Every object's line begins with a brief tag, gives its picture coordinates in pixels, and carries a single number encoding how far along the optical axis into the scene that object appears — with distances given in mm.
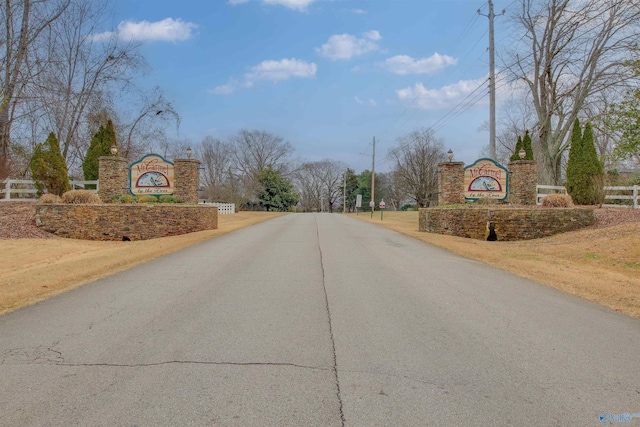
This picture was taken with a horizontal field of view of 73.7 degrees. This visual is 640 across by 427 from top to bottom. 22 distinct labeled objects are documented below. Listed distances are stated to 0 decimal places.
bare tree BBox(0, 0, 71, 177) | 20109
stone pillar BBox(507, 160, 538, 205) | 21406
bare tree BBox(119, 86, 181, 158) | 34906
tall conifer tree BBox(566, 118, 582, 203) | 22281
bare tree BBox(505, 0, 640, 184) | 26562
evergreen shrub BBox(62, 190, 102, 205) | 18891
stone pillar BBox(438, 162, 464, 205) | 21516
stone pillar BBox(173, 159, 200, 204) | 22344
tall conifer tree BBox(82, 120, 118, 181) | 27453
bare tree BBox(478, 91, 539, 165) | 56588
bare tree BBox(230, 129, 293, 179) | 75750
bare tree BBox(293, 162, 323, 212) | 93812
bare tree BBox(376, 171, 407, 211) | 74250
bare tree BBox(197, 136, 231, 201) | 72875
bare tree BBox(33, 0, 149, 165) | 23688
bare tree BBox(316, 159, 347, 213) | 96312
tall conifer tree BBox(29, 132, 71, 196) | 21109
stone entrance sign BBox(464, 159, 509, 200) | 21531
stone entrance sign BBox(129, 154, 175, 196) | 22391
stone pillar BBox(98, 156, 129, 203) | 21906
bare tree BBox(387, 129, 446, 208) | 58156
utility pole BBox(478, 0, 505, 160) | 23812
